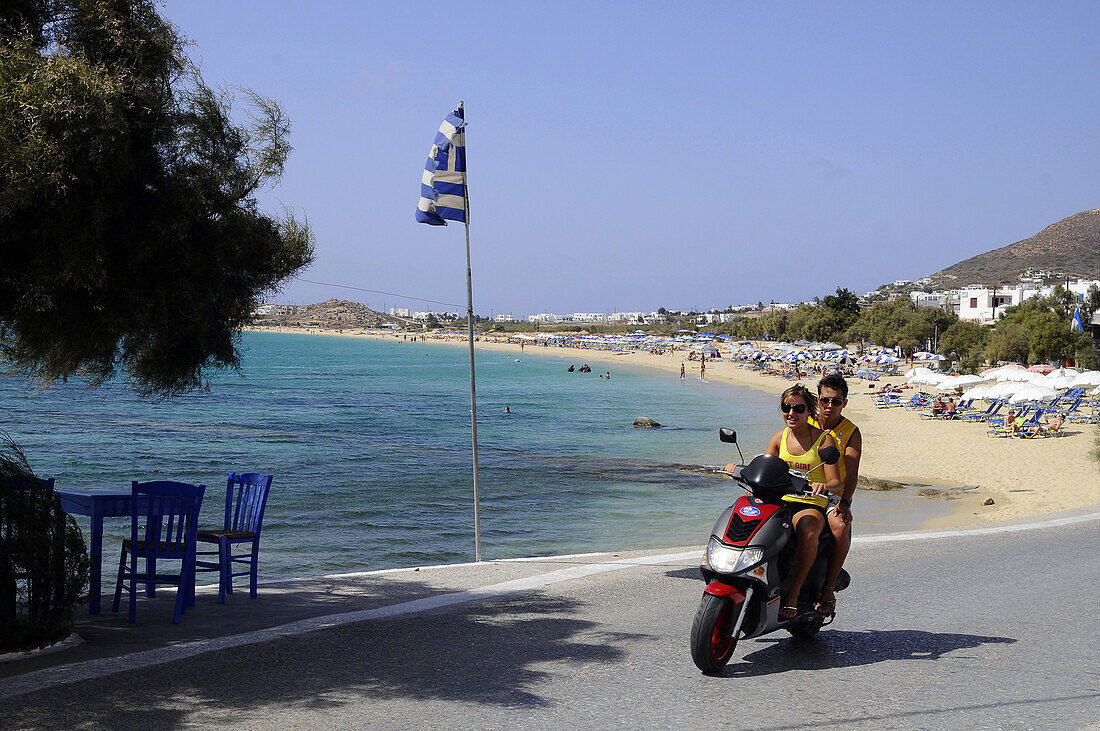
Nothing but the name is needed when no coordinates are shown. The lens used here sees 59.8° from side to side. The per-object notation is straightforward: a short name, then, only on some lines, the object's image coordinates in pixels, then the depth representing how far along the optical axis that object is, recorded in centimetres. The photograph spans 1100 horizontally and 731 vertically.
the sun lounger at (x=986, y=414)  3362
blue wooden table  607
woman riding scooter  532
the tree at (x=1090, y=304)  7772
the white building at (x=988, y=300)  10071
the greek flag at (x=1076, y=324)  5844
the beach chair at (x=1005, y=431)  2942
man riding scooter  557
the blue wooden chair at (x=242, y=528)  679
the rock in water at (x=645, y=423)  3822
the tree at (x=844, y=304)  11268
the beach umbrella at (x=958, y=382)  3938
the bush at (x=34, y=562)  514
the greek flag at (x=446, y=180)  912
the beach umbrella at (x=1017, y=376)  3522
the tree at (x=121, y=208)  481
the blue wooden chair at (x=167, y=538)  601
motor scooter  502
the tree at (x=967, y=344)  6034
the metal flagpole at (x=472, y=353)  905
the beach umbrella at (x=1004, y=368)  3788
